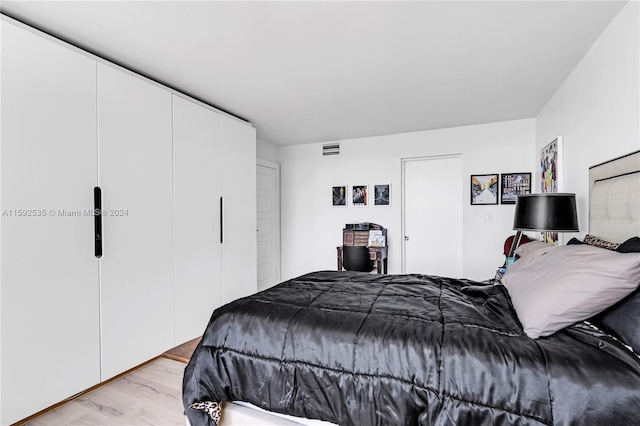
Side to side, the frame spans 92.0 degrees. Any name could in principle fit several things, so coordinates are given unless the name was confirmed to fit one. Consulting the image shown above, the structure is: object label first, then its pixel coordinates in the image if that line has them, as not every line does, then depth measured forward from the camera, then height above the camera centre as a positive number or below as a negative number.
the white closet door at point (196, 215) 2.97 -0.05
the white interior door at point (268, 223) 4.95 -0.21
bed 1.06 -0.57
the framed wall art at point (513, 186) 3.93 +0.30
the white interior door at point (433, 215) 4.36 -0.08
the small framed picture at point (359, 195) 4.85 +0.23
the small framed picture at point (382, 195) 4.69 +0.22
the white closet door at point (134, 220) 2.36 -0.08
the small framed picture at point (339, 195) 5.00 +0.24
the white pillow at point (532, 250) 1.92 -0.28
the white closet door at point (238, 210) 3.56 +0.00
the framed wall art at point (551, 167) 2.81 +0.42
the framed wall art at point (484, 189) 4.08 +0.26
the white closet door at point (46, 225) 1.84 -0.09
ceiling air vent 5.06 +1.01
